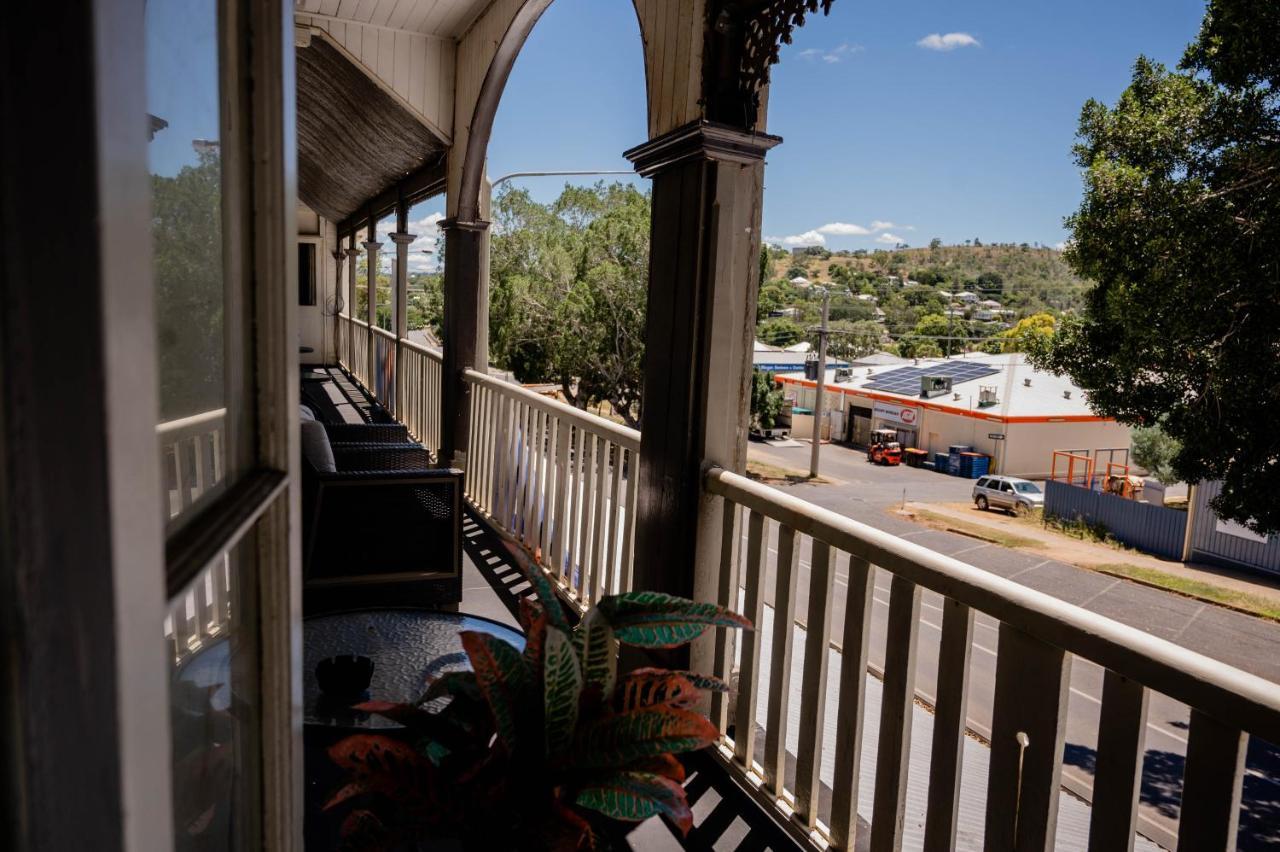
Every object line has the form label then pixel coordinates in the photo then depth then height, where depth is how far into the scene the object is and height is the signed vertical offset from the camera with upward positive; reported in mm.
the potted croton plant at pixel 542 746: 1082 -570
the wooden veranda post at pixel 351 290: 11977 +355
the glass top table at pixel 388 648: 1708 -788
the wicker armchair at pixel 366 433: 4395 -619
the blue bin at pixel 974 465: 39031 -5694
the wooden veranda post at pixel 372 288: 9469 +317
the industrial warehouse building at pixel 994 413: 37812 -3328
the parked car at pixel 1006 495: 32062 -5794
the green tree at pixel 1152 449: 28422 -3380
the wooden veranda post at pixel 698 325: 2215 +11
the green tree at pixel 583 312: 24188 +326
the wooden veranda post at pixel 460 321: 5273 -21
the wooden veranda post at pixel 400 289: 7621 +245
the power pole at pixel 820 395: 29688 -2283
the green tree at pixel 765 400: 35812 -2893
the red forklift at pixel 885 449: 43031 -5664
